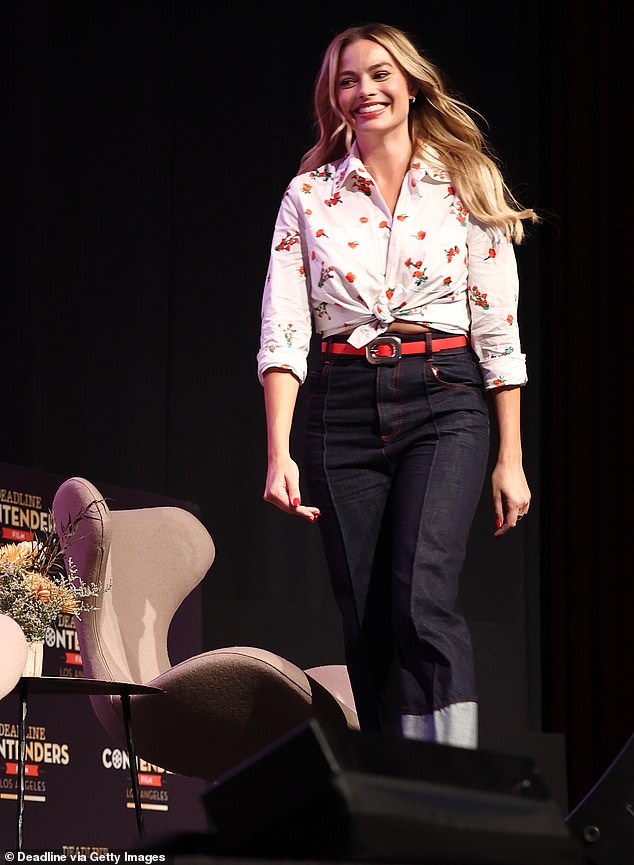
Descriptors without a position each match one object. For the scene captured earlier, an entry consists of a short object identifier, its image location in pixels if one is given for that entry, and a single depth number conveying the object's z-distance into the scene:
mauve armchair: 7.12
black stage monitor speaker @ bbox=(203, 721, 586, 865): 4.11
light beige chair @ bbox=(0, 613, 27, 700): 6.75
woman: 6.79
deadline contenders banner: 8.19
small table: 7.18
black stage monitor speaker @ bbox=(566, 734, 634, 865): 5.96
